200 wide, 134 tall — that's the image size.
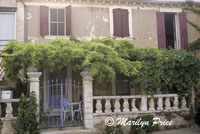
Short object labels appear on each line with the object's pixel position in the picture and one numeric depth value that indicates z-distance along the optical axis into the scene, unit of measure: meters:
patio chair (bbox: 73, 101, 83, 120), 8.94
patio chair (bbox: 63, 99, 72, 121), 8.68
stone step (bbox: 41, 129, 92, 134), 7.69
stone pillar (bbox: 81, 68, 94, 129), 8.16
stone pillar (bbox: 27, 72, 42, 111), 7.86
